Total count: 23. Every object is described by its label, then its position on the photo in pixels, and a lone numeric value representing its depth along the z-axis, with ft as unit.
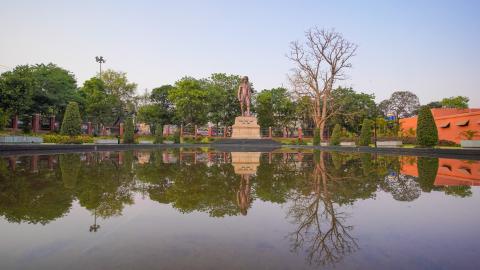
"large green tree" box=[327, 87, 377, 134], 147.95
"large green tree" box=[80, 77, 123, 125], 126.52
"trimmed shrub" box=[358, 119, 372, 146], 75.72
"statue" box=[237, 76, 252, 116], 97.30
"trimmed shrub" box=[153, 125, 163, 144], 98.24
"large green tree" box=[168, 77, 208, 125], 128.67
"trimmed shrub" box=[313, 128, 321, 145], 99.13
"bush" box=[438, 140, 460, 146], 82.60
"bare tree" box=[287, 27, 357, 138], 104.17
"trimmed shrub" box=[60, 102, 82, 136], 73.98
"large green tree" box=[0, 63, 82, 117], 77.15
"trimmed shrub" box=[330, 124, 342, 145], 91.09
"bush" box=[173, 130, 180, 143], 111.55
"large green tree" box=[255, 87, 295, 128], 144.77
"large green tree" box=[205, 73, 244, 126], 141.38
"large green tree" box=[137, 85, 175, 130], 149.69
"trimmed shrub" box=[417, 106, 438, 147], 55.72
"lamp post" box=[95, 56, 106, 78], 151.97
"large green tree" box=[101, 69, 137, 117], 138.00
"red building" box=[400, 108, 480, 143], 93.91
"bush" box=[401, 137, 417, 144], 99.76
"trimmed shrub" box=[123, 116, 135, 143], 83.53
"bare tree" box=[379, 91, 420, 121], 209.46
